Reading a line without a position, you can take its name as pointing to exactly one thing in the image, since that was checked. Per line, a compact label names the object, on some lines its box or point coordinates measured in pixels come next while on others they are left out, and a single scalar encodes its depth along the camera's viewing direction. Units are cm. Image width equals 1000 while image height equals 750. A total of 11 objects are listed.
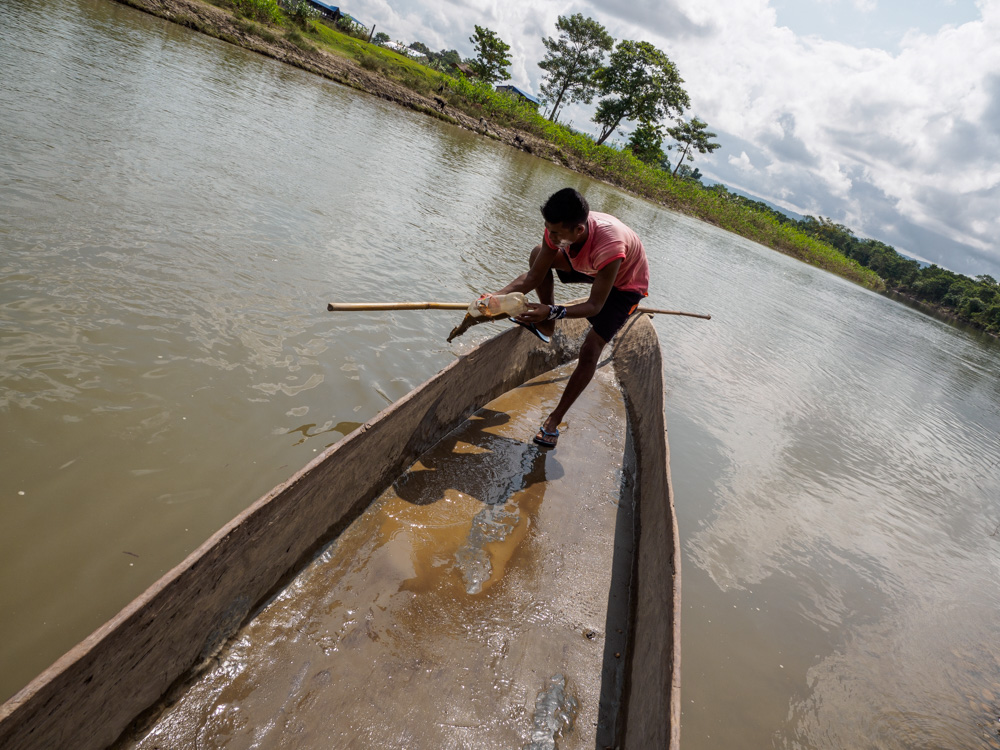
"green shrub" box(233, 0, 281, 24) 1909
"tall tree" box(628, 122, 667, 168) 3100
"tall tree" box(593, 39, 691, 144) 2923
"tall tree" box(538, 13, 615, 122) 3244
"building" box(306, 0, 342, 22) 3356
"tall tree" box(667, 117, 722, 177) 3372
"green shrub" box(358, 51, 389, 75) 2141
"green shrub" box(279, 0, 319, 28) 2180
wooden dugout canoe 106
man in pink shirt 263
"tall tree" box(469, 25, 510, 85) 3019
